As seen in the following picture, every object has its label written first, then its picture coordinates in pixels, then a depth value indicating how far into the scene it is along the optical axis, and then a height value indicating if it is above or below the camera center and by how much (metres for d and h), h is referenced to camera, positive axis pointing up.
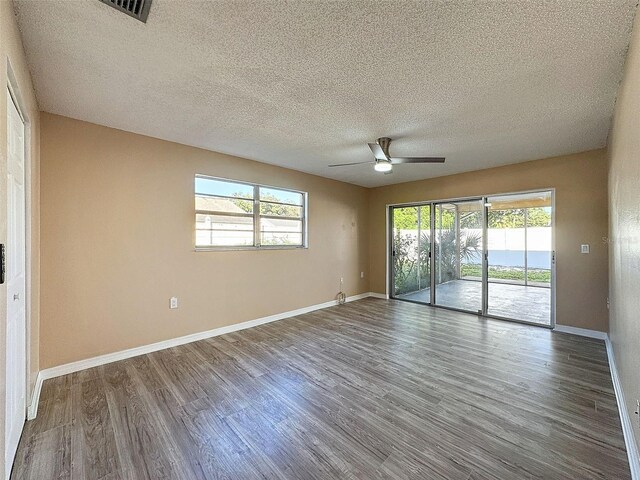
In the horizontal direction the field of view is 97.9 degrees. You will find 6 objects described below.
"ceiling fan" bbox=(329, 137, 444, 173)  3.12 +0.91
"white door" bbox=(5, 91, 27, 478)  1.58 -0.31
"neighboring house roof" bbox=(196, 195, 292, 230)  3.70 +0.43
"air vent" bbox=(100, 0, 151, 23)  1.40 +1.20
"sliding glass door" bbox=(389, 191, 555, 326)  4.39 -0.29
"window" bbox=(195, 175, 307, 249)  3.74 +0.36
